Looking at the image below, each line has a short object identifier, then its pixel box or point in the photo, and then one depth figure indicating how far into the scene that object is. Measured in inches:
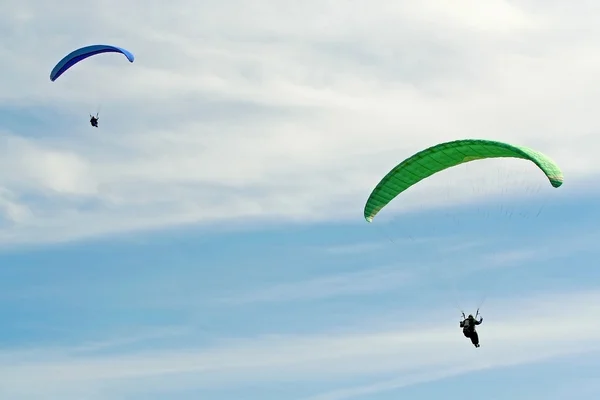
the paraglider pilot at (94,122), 3363.7
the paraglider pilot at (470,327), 2561.5
